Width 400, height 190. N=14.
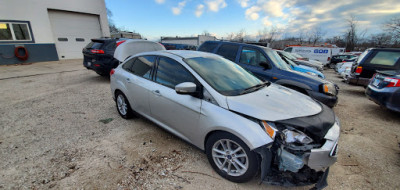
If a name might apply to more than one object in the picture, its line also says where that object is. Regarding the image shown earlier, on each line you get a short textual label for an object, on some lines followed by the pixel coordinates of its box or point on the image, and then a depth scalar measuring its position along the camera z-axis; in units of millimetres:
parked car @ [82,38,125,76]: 6484
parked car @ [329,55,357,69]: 16109
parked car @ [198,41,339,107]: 3736
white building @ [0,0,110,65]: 11305
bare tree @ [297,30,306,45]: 44175
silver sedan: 1880
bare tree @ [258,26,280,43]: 43412
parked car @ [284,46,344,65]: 15852
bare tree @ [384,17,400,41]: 29205
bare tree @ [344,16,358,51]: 38719
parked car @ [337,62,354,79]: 10148
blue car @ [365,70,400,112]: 3904
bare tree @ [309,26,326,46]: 43719
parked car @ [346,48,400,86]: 5418
